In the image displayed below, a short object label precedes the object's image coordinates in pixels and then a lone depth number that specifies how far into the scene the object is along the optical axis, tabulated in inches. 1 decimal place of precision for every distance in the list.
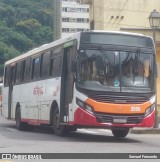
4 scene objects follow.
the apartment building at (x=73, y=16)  4798.2
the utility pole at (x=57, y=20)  2672.7
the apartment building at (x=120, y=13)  1359.5
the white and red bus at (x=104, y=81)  625.9
